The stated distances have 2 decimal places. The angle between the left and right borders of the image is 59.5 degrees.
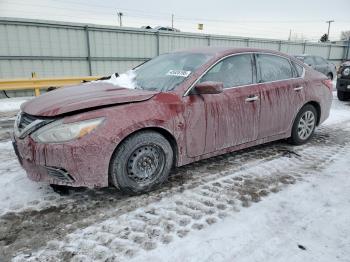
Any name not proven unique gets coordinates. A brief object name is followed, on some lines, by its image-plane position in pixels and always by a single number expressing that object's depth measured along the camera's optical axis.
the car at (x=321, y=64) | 15.47
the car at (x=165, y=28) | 18.41
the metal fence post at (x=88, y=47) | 12.02
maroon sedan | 2.88
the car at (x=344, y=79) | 9.50
